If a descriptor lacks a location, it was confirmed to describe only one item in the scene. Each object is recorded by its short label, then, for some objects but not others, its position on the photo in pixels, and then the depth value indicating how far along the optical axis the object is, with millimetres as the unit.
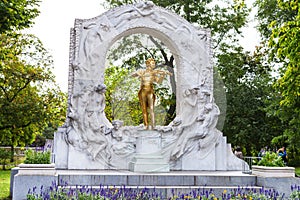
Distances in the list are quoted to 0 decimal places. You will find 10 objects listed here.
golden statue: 10234
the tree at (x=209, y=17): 17734
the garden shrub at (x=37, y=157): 7676
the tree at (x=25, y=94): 17406
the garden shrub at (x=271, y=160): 8398
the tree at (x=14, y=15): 9088
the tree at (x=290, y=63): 10602
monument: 10227
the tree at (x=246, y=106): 19219
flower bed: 5160
